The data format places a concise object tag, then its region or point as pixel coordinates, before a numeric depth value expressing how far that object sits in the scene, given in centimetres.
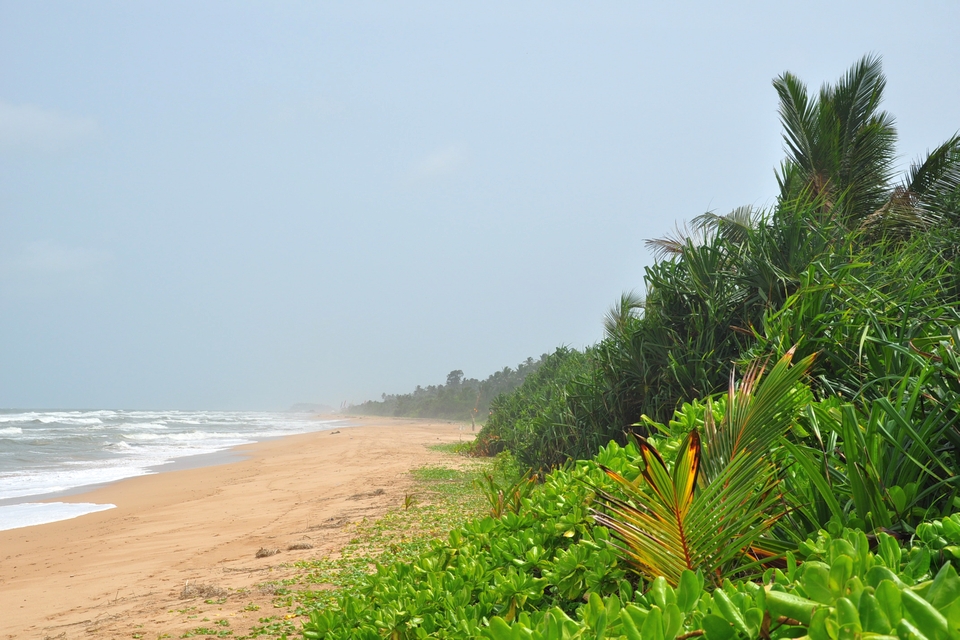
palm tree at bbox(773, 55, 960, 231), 1158
